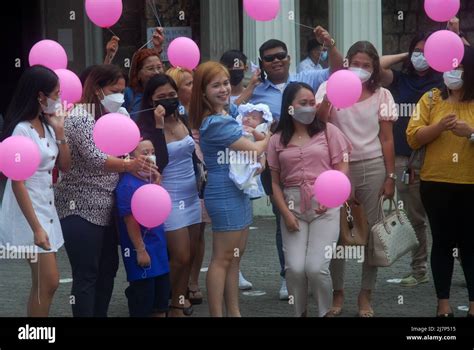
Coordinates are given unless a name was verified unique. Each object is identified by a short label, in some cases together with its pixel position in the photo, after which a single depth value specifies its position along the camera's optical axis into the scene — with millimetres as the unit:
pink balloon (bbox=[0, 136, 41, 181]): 6281
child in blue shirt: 6887
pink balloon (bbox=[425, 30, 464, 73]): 7254
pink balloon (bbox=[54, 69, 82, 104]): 6836
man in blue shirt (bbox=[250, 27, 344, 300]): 8242
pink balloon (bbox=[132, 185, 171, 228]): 6656
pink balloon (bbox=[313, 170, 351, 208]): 7020
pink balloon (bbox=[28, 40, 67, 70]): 7301
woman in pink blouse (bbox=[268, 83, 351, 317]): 7250
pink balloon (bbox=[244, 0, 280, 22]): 7664
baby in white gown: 7137
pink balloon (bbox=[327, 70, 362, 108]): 7129
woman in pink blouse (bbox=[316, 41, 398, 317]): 7719
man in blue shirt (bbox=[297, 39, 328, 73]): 12338
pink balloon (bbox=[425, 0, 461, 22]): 7648
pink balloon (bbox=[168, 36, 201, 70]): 7949
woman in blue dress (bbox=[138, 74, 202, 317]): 7297
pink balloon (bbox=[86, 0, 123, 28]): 7514
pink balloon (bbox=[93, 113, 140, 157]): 6547
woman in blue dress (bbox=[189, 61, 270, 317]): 7117
